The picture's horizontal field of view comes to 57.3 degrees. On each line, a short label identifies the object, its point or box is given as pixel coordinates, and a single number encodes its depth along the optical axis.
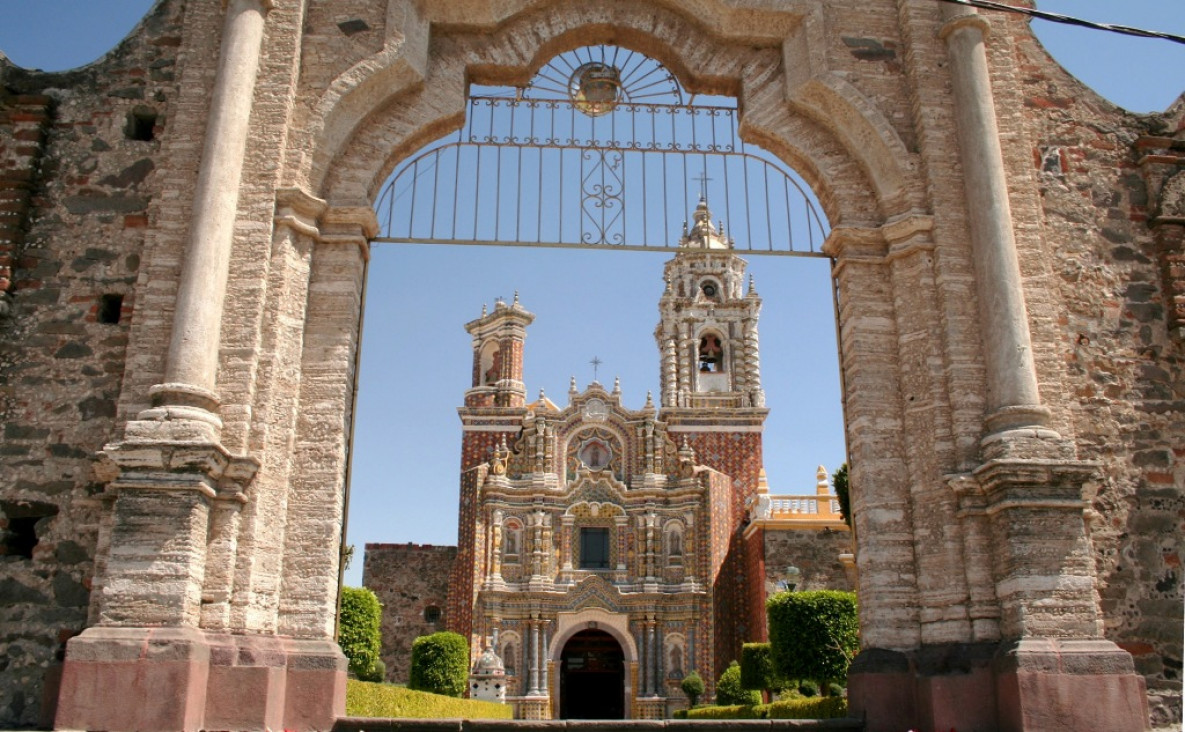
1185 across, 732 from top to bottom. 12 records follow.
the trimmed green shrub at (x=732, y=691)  25.97
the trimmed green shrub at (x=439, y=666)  28.48
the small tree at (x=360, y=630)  23.23
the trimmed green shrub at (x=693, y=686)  31.97
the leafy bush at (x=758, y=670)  24.97
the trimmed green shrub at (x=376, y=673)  24.33
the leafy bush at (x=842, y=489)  18.42
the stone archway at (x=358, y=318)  6.98
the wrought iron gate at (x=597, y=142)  9.34
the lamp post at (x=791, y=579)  27.73
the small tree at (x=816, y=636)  21.20
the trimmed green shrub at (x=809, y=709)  12.07
